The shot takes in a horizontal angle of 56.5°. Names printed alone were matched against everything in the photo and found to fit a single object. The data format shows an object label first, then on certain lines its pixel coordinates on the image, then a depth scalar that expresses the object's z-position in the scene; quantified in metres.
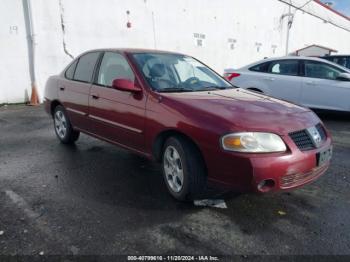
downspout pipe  9.07
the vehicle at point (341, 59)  9.05
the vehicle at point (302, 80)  7.14
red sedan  2.80
